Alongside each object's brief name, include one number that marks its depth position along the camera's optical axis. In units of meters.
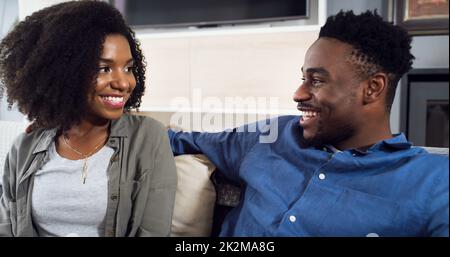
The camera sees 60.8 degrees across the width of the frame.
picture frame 1.10
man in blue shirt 0.61
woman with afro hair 0.72
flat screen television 1.44
